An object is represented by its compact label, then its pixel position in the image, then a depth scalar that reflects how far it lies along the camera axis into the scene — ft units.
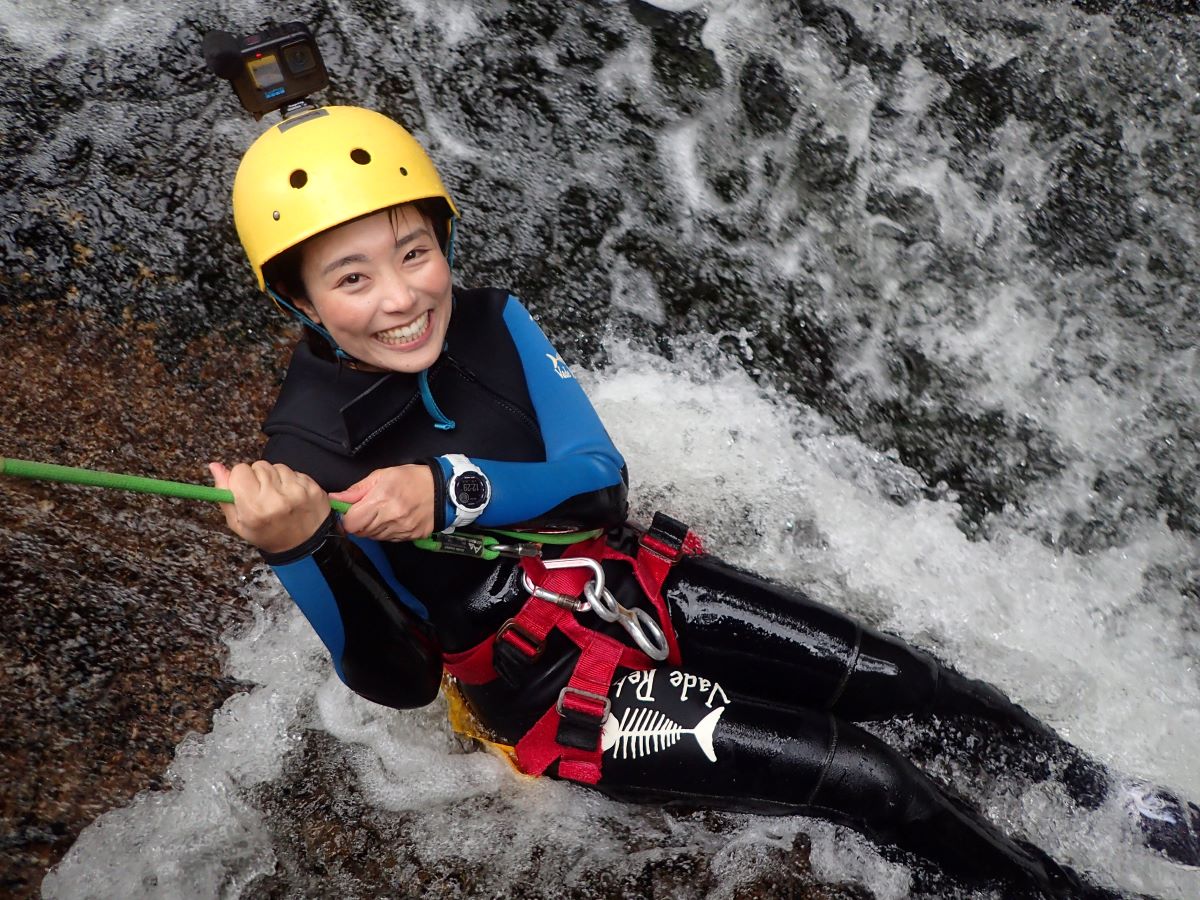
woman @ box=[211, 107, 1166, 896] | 7.54
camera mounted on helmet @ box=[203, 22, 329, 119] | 7.54
